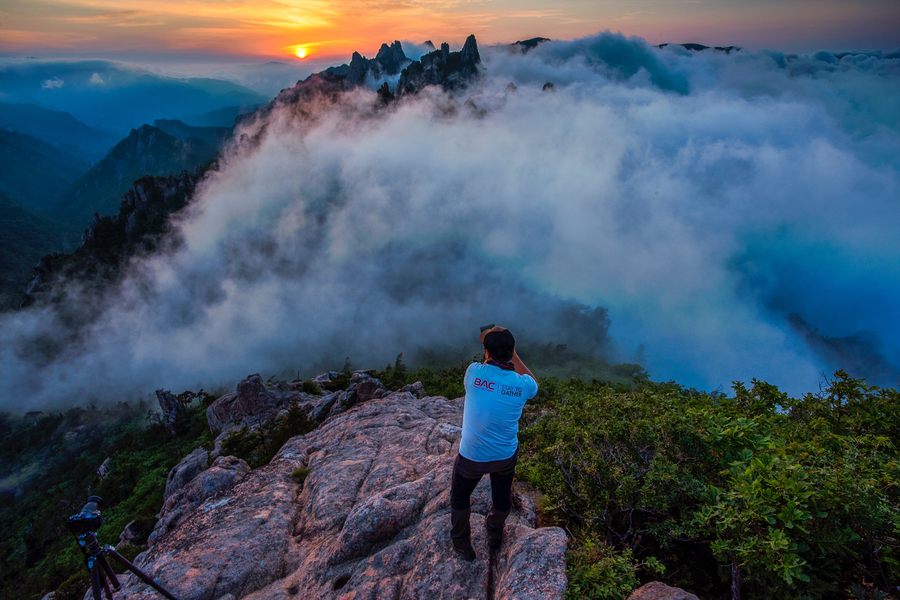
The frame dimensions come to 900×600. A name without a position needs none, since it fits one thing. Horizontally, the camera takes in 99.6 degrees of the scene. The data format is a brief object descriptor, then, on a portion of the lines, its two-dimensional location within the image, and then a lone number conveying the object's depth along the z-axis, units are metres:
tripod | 6.75
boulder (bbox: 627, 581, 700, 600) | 5.61
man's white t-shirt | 6.28
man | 6.30
